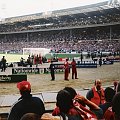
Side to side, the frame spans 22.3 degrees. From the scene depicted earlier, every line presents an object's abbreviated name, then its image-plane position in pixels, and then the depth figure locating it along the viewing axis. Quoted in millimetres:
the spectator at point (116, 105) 3239
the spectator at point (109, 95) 4863
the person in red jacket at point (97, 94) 6406
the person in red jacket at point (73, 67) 21709
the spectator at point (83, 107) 3668
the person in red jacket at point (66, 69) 21062
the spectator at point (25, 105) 4273
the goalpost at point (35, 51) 47312
